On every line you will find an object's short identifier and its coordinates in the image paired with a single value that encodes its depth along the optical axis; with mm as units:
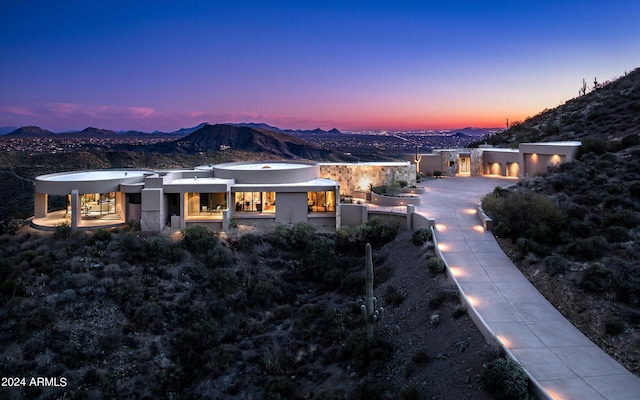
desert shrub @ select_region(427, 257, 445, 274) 18047
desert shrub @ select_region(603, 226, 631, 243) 17336
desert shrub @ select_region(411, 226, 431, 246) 21766
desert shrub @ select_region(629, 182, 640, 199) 21922
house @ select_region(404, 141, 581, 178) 37062
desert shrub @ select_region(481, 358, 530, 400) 10458
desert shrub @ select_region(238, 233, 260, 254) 24822
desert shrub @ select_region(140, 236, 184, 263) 22958
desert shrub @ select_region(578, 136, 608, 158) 31766
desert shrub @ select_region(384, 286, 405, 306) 18141
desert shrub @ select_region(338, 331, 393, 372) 14781
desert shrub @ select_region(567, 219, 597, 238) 18594
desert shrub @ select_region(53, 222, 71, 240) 24203
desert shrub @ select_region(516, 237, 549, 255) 18062
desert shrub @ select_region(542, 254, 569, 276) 16198
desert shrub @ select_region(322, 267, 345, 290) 22281
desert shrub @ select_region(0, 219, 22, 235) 25750
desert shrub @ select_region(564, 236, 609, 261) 16500
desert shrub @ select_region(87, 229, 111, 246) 23609
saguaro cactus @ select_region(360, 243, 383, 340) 15336
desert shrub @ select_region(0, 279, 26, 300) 19123
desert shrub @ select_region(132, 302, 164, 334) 18672
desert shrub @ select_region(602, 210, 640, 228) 18500
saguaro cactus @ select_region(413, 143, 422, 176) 44388
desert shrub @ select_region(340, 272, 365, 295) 21197
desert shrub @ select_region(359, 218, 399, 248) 25234
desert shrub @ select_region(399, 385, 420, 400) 12000
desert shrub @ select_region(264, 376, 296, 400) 14547
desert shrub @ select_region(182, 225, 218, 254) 23984
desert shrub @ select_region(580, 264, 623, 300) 14062
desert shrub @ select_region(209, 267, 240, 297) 21609
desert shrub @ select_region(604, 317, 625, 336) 12539
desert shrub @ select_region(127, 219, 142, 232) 25562
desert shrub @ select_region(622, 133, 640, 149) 31183
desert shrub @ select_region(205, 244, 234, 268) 23188
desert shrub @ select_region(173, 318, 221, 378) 17250
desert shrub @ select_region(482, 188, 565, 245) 19109
